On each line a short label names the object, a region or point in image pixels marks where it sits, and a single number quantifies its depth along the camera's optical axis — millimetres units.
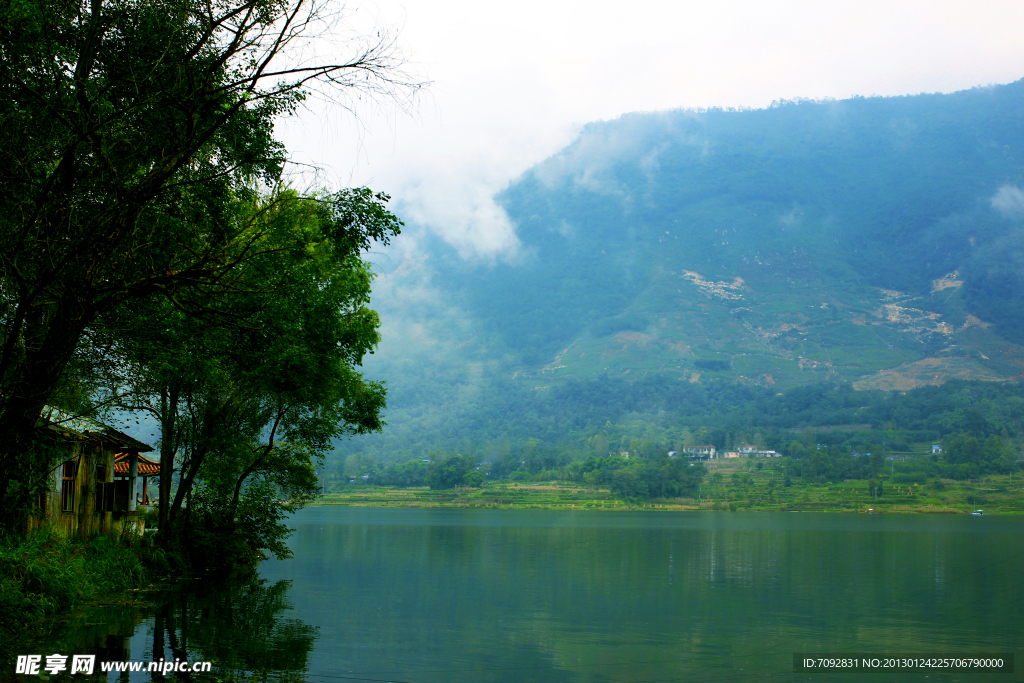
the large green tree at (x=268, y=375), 13328
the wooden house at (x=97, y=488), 25375
